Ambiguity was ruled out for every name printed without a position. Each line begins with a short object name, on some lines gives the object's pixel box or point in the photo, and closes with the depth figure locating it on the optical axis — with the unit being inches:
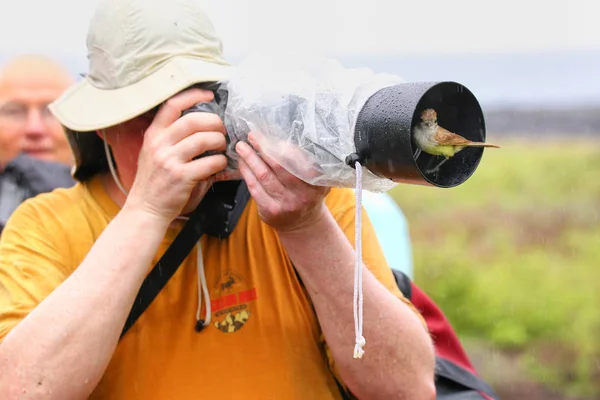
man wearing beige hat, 276.8
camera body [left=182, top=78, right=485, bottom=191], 266.3
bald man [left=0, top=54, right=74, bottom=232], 324.4
